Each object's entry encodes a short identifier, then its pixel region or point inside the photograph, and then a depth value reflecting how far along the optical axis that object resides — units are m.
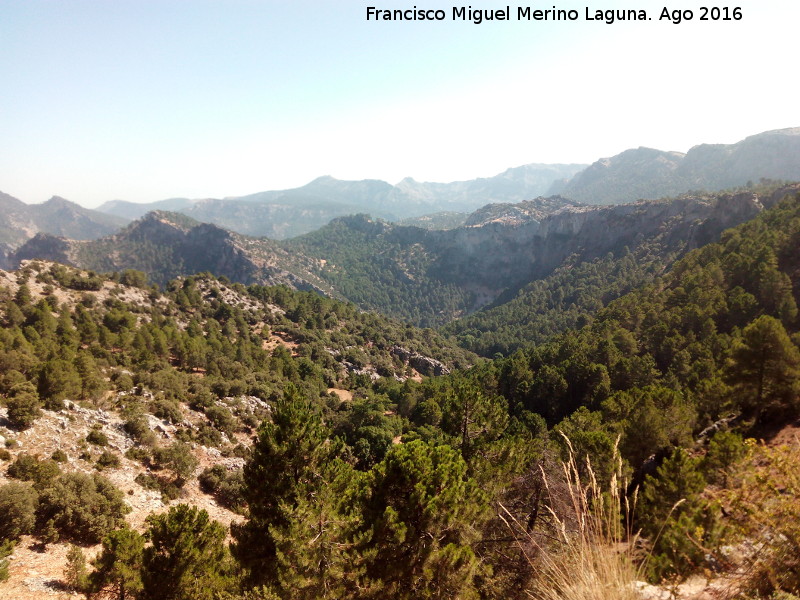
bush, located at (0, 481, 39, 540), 19.55
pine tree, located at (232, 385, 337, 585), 14.43
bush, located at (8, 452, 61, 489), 23.09
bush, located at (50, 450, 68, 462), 26.25
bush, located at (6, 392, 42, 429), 27.39
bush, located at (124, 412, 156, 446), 33.38
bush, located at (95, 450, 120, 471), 28.58
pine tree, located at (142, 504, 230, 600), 14.71
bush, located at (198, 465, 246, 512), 32.59
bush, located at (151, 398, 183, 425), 38.66
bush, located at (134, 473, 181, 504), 29.09
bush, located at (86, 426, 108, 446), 30.38
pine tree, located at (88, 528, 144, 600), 16.62
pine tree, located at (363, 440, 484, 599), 12.61
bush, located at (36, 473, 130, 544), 21.42
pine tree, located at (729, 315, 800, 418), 27.78
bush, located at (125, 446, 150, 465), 31.52
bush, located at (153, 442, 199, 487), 31.62
